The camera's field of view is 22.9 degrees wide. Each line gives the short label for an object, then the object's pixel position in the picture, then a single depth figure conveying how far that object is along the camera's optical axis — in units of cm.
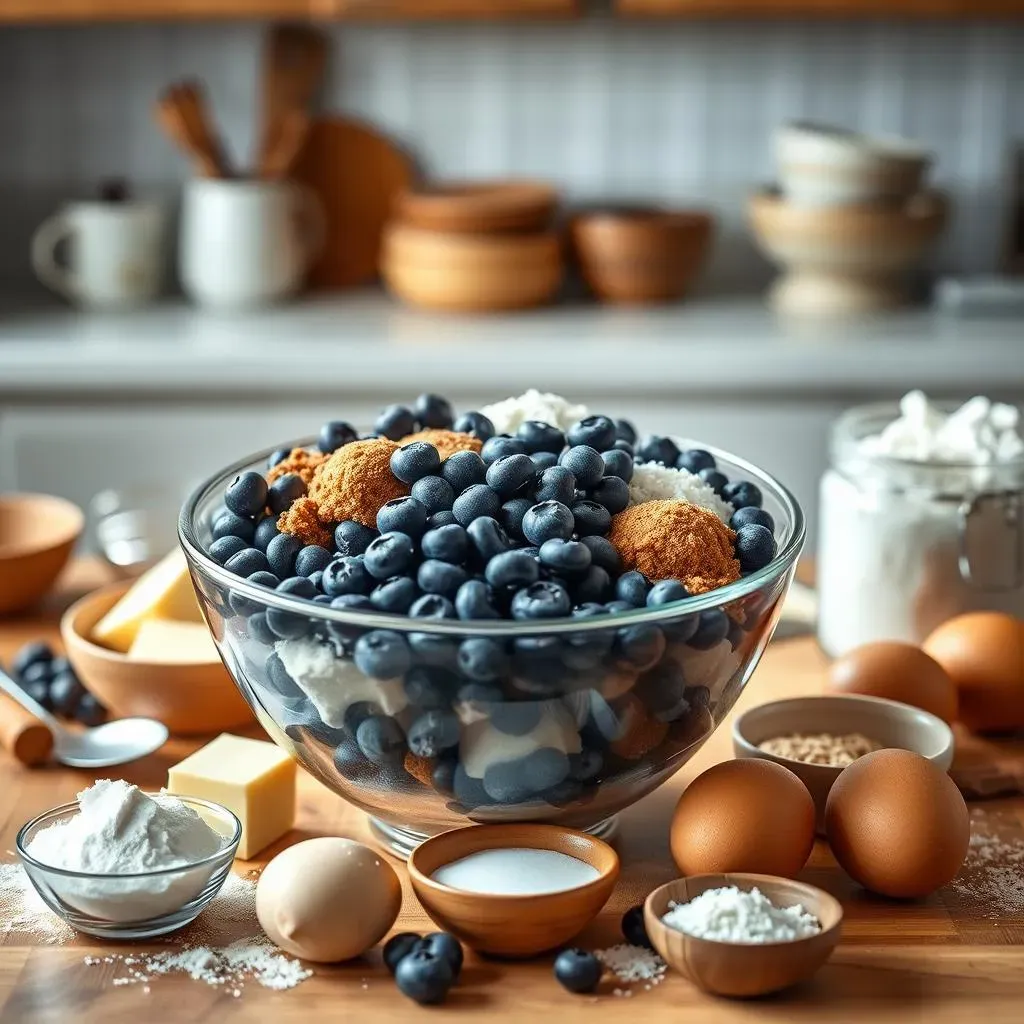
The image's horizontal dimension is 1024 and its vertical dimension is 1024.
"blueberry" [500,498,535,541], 83
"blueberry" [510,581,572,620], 78
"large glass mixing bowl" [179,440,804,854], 78
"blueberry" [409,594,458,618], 79
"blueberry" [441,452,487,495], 85
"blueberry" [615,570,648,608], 81
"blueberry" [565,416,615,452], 89
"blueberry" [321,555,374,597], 81
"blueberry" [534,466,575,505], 83
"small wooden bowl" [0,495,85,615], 107
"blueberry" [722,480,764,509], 90
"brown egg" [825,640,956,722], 95
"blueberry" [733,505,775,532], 87
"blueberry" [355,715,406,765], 80
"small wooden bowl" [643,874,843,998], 76
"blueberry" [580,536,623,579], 82
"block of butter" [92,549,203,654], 98
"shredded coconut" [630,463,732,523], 87
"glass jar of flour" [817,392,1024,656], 102
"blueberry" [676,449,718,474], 92
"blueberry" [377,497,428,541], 82
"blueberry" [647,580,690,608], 80
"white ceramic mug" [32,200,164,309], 290
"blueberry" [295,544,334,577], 83
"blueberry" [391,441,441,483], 85
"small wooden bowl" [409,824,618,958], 77
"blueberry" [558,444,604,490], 85
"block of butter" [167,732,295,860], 86
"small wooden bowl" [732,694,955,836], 91
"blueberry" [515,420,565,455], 88
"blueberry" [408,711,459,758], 79
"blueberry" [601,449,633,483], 87
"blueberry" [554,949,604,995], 77
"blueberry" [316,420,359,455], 93
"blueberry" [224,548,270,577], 83
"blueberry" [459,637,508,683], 78
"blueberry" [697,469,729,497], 91
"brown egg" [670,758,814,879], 81
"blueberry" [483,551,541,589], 80
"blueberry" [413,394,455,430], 95
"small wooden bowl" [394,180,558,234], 186
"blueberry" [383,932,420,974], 78
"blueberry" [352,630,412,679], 78
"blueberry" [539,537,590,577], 80
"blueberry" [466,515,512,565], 81
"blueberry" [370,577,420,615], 80
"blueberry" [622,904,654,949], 80
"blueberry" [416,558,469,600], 80
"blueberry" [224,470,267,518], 87
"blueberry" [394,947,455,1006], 77
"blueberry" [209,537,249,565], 85
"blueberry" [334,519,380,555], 84
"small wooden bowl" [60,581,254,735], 94
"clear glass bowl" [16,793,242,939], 79
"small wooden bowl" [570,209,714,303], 191
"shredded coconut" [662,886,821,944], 76
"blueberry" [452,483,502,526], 82
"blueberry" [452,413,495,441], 92
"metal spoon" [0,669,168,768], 93
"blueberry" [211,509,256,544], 87
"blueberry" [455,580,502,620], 79
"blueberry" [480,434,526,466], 86
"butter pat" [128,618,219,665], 95
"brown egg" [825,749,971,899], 82
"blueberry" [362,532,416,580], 81
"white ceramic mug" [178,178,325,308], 193
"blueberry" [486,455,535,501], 84
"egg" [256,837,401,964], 78
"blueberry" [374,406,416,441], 93
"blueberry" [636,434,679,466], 92
